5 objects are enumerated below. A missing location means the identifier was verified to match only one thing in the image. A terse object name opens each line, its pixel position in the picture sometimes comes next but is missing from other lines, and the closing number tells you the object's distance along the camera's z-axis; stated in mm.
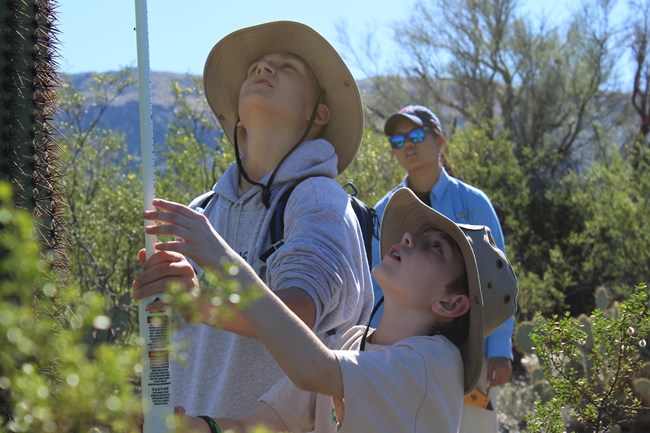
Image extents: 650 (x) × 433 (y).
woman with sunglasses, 4422
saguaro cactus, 2652
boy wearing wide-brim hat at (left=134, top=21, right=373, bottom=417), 2393
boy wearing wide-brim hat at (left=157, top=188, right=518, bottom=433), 1816
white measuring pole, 1705
